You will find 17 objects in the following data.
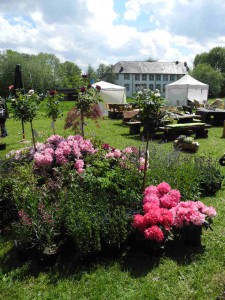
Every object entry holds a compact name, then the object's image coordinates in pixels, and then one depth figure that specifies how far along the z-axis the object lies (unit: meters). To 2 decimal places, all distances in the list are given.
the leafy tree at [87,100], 6.18
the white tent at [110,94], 19.06
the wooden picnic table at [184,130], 10.91
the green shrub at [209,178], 5.20
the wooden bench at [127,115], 15.36
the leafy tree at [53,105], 6.28
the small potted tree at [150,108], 3.89
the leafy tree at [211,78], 46.94
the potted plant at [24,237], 3.21
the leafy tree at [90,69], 82.03
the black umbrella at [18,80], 11.26
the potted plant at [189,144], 8.90
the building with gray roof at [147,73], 64.25
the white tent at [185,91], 23.84
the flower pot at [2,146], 9.40
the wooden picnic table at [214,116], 14.98
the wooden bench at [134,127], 12.13
